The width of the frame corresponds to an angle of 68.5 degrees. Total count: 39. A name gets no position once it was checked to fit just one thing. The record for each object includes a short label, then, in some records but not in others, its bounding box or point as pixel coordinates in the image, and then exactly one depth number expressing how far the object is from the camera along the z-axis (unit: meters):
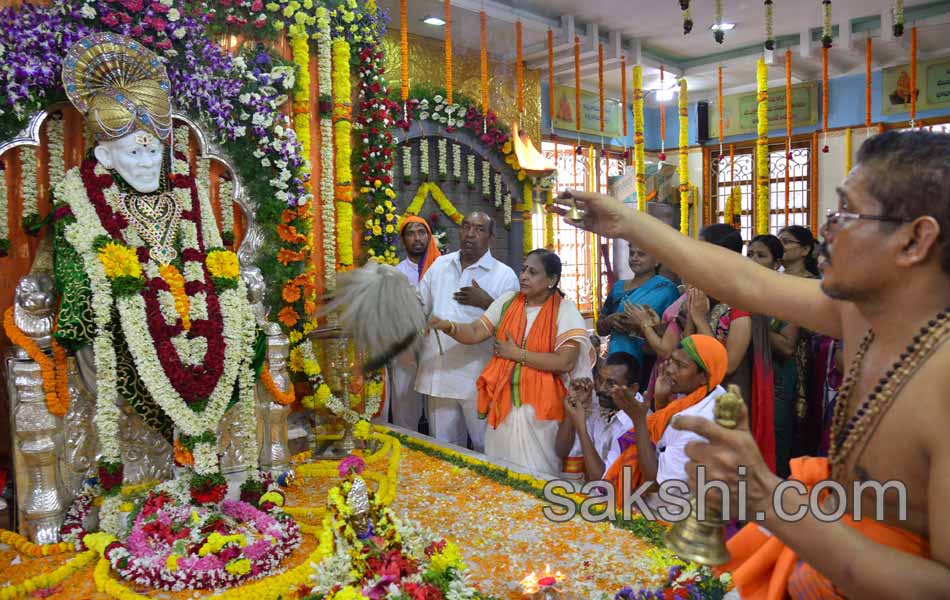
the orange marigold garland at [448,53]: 6.30
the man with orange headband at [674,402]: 2.91
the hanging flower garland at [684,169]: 8.35
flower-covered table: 2.77
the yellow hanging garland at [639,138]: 7.89
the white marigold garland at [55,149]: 3.77
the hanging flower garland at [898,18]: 6.06
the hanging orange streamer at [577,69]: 7.14
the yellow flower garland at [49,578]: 2.78
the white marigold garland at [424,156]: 8.29
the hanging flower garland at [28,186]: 3.66
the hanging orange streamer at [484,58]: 6.51
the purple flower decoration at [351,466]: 2.64
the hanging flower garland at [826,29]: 6.27
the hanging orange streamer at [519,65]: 6.85
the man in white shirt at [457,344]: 4.84
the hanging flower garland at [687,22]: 5.37
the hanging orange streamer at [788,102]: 7.38
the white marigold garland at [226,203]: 4.38
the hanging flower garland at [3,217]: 3.65
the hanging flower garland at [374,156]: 5.22
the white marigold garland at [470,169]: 8.76
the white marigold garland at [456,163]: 8.67
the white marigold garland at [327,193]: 4.95
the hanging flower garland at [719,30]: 5.87
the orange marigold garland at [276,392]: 3.94
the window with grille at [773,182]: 11.73
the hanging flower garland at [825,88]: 6.83
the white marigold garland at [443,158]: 8.53
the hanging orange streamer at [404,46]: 6.04
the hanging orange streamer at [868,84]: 7.37
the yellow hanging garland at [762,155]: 7.41
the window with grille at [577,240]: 11.29
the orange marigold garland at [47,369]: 3.32
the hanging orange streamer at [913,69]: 7.31
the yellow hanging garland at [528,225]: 9.36
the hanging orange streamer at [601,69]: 7.39
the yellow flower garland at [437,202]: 8.31
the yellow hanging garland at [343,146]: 5.00
